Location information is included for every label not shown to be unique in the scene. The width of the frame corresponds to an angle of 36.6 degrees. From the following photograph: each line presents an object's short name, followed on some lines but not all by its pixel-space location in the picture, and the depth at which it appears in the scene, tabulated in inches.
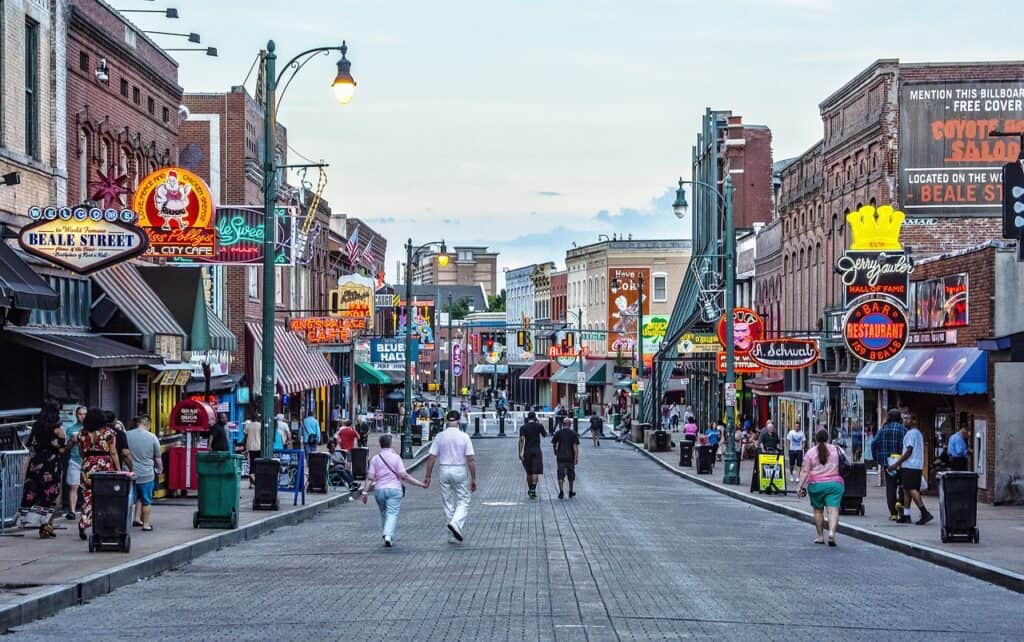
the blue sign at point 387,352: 2536.9
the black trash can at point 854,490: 1049.5
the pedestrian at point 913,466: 935.7
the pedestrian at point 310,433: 1563.7
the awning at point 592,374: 4365.2
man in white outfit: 823.7
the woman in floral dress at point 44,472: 791.7
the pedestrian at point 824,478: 842.8
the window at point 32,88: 1032.8
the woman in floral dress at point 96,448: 776.3
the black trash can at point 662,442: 2432.0
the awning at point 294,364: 1838.7
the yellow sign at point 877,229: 1598.2
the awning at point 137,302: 1119.6
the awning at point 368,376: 2967.5
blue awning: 1248.2
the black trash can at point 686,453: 1926.7
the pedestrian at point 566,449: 1231.5
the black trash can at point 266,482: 1039.0
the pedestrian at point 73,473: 869.8
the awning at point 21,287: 837.7
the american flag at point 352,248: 2141.2
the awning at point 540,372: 4938.7
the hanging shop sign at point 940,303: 1337.4
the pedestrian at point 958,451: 1123.3
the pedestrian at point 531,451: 1221.7
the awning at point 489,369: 5782.5
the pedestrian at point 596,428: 2731.3
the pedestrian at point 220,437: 1114.7
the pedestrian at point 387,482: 806.5
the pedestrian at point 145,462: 834.2
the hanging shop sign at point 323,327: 1968.5
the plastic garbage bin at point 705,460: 1747.0
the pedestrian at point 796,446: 1596.7
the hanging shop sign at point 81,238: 916.0
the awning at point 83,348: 940.0
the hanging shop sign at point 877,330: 1350.9
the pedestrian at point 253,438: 1343.5
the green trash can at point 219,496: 863.1
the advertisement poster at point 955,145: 1745.8
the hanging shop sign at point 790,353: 1533.5
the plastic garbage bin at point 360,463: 1512.1
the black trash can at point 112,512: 692.7
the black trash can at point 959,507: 799.1
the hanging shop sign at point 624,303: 4136.3
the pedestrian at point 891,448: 995.9
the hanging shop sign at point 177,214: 1125.1
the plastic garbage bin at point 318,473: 1305.4
